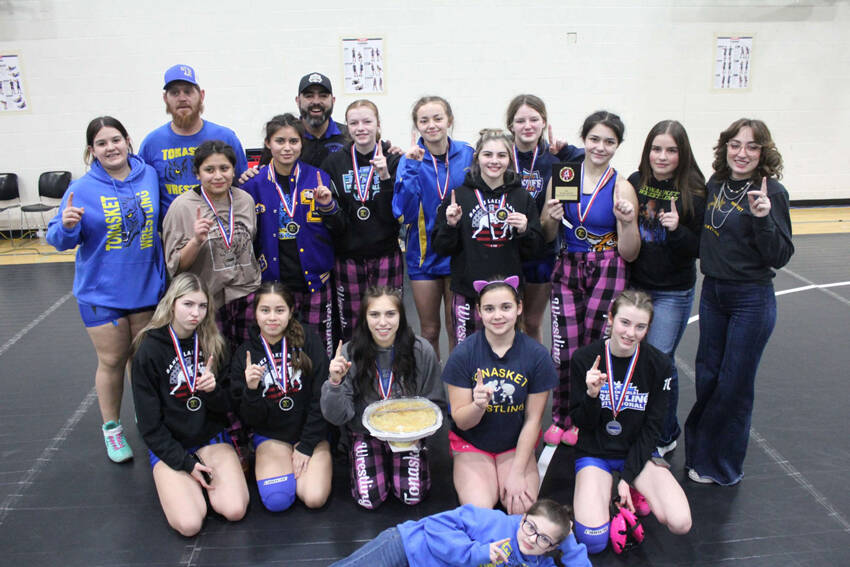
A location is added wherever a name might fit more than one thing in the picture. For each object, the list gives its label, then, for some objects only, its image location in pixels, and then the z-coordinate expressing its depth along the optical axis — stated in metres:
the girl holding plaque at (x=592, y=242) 3.21
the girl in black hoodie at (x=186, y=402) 3.07
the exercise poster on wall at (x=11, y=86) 7.80
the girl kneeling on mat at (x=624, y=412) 2.89
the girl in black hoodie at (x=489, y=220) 3.31
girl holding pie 3.11
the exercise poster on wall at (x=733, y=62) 8.17
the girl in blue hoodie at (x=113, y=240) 3.28
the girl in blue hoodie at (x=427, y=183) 3.50
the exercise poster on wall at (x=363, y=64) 7.85
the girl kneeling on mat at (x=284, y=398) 3.16
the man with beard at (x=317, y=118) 3.83
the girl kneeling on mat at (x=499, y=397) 3.00
